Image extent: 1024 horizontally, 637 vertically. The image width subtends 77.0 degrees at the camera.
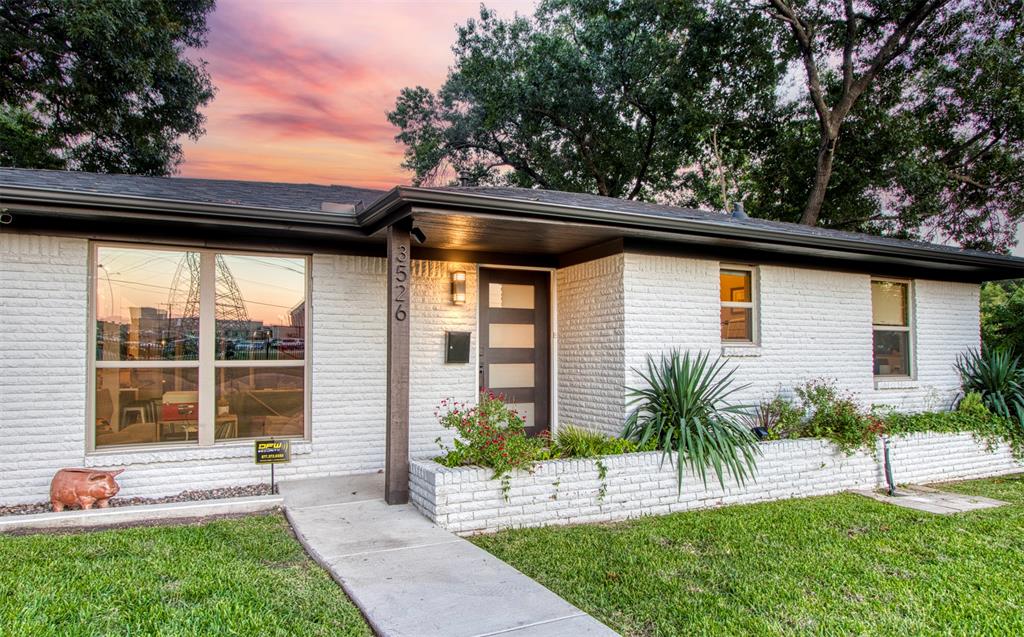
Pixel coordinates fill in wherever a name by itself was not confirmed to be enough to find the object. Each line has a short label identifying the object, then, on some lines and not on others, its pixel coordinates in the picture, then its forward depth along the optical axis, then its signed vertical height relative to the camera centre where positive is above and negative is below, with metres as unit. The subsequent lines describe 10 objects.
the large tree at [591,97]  17.27 +6.86
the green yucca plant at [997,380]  8.63 -0.60
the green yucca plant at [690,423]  6.14 -0.86
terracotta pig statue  5.37 -1.28
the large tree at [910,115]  15.40 +5.59
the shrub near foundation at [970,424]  7.78 -1.07
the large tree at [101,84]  13.62 +5.88
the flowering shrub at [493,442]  5.27 -0.87
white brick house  5.64 +0.26
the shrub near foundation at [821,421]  6.99 -0.94
